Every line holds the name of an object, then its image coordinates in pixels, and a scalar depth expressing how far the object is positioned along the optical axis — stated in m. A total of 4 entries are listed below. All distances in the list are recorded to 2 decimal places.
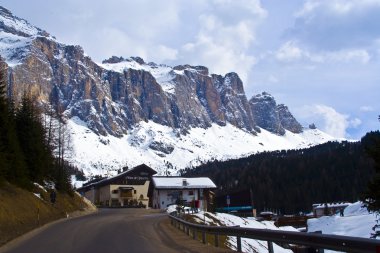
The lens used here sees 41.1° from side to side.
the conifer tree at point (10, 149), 31.85
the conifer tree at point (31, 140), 39.56
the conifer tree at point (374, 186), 17.73
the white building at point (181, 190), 88.38
